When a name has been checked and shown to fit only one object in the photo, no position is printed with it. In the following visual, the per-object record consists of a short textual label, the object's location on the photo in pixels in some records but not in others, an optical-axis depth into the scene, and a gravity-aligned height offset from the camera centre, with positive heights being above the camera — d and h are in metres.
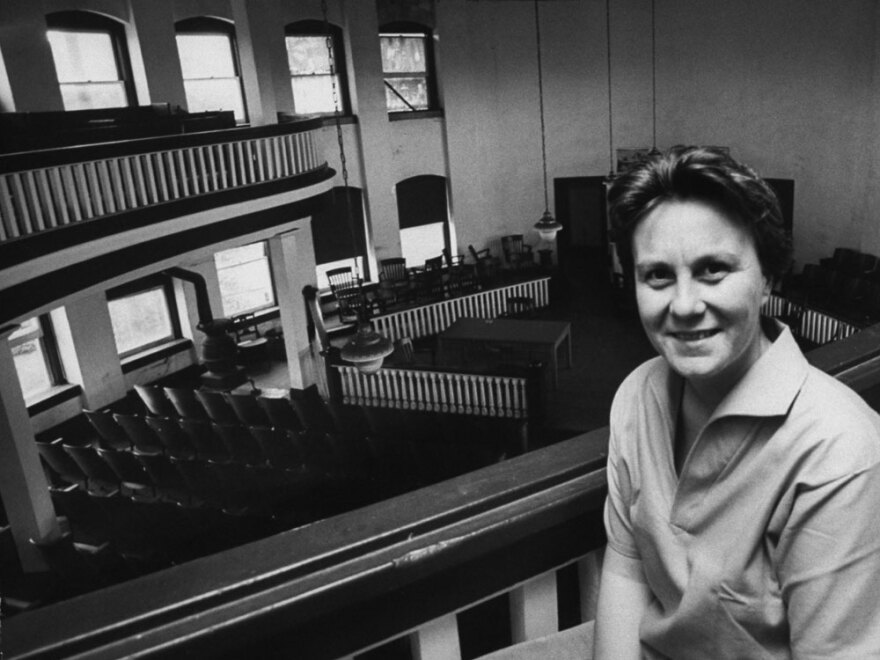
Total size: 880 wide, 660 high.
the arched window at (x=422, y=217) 16.36 -2.05
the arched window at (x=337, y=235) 15.06 -2.07
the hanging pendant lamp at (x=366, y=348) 7.54 -2.18
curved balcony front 7.12 -0.60
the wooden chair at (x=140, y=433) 8.41 -3.13
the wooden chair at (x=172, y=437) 8.17 -3.12
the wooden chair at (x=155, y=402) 9.85 -3.27
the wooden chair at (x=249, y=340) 13.52 -3.61
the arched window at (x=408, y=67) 15.88 +1.19
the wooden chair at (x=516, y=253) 17.17 -3.14
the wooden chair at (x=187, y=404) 9.49 -3.21
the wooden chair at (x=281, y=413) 8.96 -3.24
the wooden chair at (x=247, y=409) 9.09 -3.20
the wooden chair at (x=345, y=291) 14.26 -3.05
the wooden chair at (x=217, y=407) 9.05 -3.19
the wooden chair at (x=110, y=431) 9.10 -3.32
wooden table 11.27 -3.33
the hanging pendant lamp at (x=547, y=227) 12.59 -1.92
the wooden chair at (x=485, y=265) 16.20 -3.22
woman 1.00 -0.54
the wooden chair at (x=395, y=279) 14.98 -3.08
